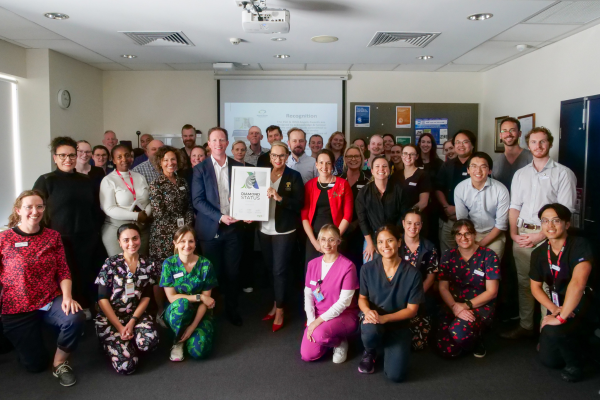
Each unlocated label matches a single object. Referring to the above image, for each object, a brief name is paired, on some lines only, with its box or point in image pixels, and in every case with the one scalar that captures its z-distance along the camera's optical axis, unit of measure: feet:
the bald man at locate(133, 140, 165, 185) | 13.41
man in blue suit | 11.48
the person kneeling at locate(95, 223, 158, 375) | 9.62
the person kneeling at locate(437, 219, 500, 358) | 9.98
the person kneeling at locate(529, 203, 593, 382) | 9.11
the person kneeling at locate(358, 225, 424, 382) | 9.11
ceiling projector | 11.20
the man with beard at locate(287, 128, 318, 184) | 13.41
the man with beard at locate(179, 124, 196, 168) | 18.31
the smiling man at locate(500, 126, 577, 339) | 10.96
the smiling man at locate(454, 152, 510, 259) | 11.51
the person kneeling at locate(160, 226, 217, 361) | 9.99
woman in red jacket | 11.57
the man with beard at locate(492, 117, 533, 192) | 12.95
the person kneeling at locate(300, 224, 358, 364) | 9.90
